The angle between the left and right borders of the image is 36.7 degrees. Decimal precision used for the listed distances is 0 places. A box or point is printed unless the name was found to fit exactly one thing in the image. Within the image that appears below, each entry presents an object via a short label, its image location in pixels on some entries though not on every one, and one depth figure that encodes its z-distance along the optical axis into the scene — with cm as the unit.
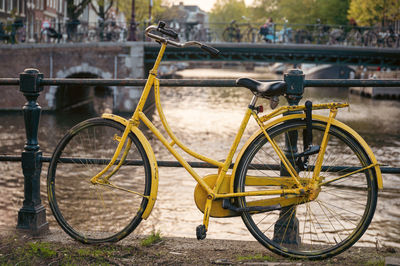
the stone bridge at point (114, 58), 2586
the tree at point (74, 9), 2975
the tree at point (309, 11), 4988
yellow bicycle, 300
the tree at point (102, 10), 3562
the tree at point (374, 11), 3981
